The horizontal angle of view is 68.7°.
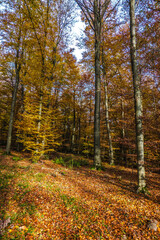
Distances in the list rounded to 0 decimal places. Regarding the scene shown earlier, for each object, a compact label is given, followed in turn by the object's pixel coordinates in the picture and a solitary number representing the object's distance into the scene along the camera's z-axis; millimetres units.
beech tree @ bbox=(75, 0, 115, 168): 8156
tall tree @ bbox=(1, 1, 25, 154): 10008
